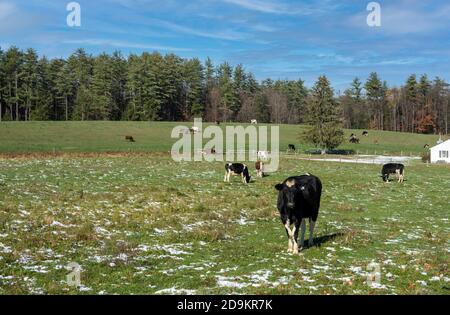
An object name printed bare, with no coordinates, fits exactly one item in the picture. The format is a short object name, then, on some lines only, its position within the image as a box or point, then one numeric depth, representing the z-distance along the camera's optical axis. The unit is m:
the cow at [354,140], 92.56
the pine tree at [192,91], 125.94
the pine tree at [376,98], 139.88
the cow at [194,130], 88.00
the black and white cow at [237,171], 29.45
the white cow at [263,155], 52.50
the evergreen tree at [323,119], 72.69
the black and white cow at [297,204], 12.32
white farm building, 61.12
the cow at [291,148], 73.01
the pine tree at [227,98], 129.50
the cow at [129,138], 73.71
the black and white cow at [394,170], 34.41
